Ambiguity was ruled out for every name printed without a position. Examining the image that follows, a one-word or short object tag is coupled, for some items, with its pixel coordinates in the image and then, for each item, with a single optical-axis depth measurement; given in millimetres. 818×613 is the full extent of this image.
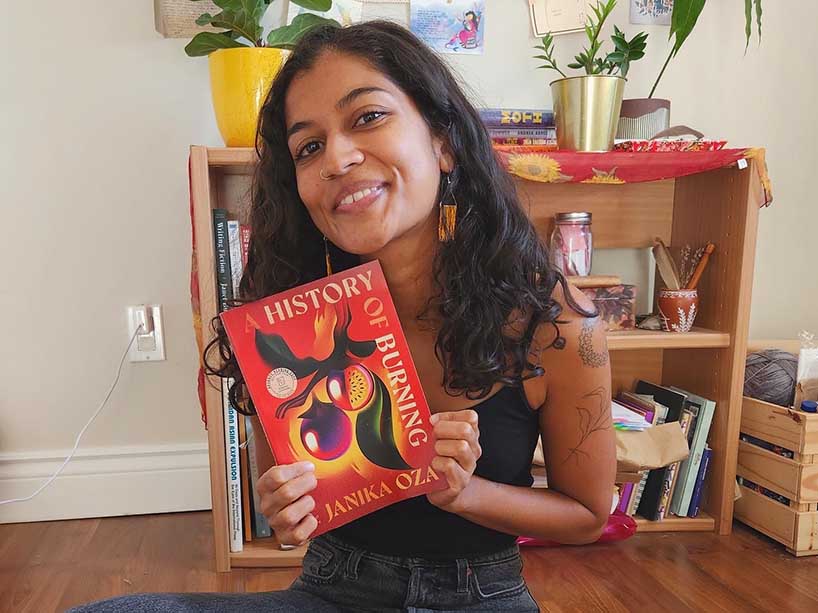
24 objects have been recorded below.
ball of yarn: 1453
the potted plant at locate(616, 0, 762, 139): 1479
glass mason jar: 1512
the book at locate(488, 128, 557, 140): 1465
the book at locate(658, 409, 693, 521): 1502
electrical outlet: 1555
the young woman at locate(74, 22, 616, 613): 716
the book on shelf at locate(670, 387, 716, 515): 1490
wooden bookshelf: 1308
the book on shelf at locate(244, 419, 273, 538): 1380
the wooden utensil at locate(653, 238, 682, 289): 1561
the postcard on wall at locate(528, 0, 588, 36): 1563
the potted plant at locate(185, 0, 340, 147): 1240
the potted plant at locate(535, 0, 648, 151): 1342
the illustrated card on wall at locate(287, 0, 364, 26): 1481
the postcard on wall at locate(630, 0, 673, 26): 1596
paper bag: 1397
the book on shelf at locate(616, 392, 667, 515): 1517
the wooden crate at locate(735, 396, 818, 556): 1341
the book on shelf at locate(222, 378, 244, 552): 1325
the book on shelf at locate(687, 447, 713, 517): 1510
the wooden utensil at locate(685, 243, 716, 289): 1507
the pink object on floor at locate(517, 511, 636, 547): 1434
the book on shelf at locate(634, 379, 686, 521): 1504
